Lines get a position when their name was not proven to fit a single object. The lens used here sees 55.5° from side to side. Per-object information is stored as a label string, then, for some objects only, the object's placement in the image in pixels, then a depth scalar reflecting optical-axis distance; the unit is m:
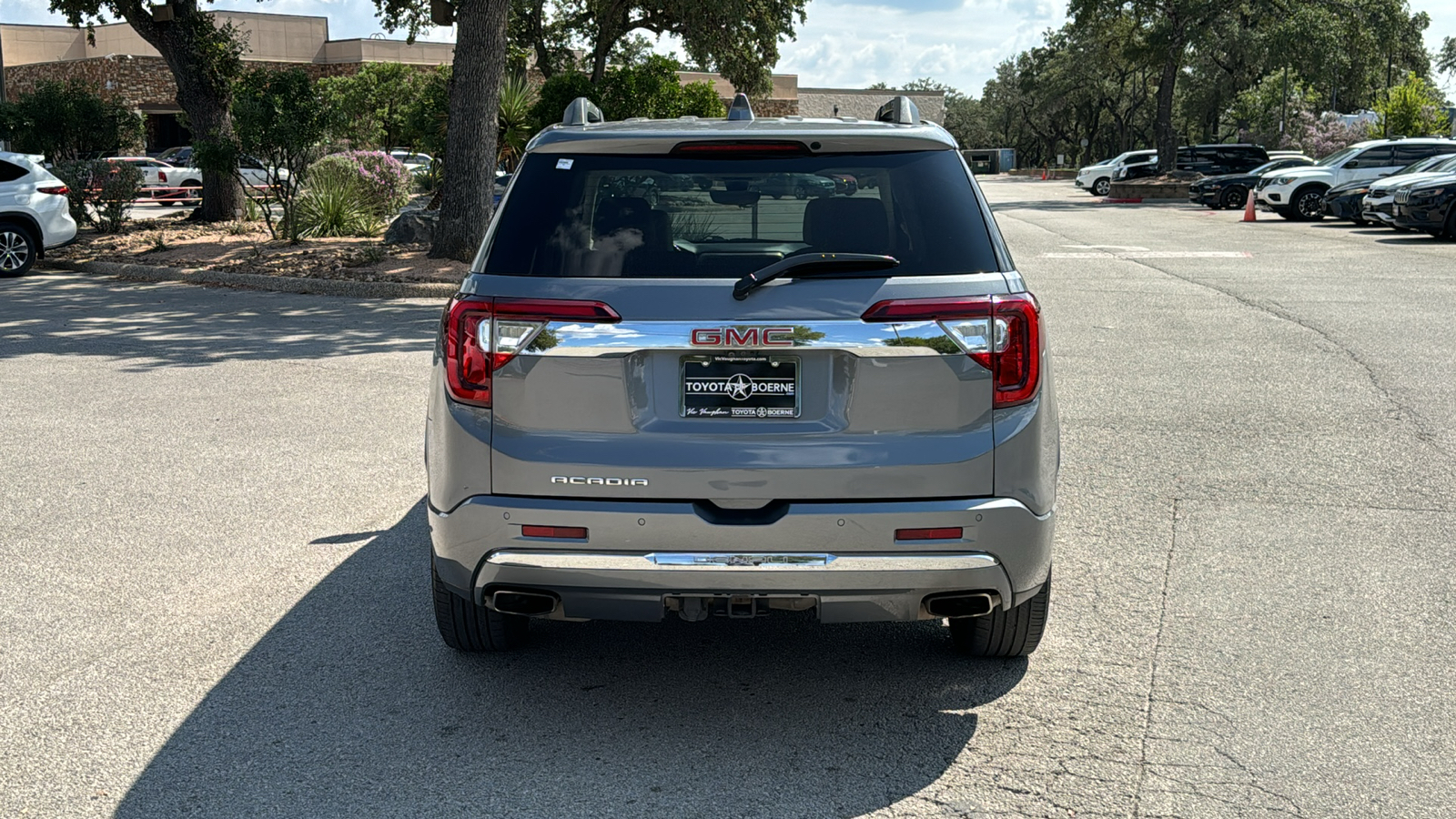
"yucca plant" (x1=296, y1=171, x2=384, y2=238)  22.39
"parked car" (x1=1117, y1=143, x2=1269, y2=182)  45.34
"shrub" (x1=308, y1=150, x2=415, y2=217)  23.75
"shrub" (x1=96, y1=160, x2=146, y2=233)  23.02
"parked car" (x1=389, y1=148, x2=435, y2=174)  36.88
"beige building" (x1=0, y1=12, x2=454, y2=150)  62.50
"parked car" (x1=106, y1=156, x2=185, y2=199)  43.25
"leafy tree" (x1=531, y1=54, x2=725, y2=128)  32.78
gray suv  3.86
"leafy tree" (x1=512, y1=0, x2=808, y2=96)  34.56
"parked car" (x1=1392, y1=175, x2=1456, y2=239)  24.14
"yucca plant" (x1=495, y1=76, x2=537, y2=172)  25.42
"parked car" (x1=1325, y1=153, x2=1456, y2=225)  26.59
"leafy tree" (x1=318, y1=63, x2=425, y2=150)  55.47
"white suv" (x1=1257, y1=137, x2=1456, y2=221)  31.73
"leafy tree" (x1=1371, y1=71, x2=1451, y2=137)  47.66
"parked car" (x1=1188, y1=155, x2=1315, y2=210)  38.69
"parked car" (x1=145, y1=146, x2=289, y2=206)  38.25
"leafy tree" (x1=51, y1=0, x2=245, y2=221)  23.00
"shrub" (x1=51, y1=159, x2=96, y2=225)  22.64
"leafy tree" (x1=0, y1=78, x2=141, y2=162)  25.72
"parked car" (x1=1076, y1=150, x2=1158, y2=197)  52.75
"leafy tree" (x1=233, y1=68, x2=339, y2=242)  19.39
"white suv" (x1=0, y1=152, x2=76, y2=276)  18.89
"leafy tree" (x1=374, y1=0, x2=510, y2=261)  17.97
